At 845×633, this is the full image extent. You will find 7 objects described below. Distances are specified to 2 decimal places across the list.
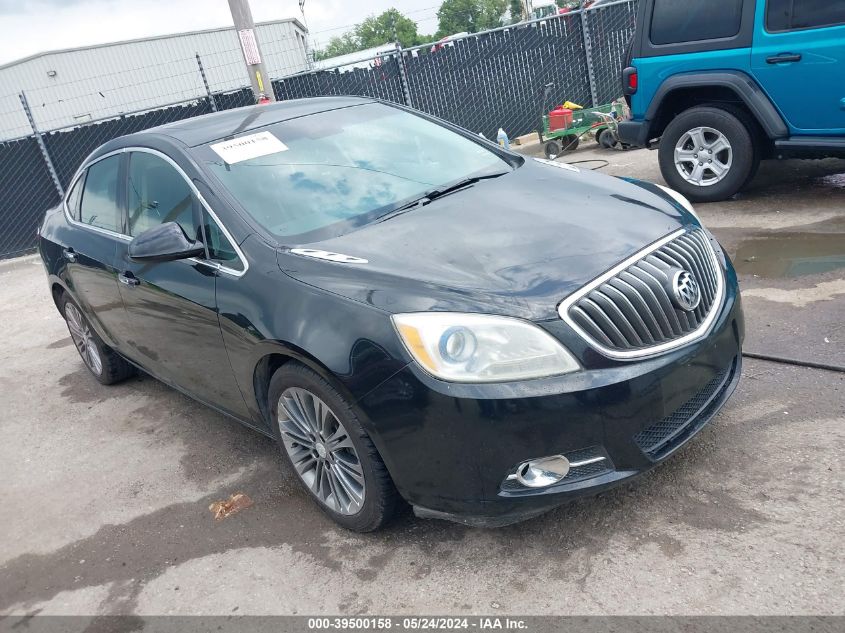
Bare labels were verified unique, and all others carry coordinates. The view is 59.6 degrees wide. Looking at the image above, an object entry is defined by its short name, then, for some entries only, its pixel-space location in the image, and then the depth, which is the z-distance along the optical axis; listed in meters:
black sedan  2.48
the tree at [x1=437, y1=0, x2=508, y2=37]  96.75
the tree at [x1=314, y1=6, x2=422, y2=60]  100.84
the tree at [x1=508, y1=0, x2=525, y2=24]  74.78
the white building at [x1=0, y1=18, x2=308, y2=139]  22.47
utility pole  10.31
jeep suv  5.59
